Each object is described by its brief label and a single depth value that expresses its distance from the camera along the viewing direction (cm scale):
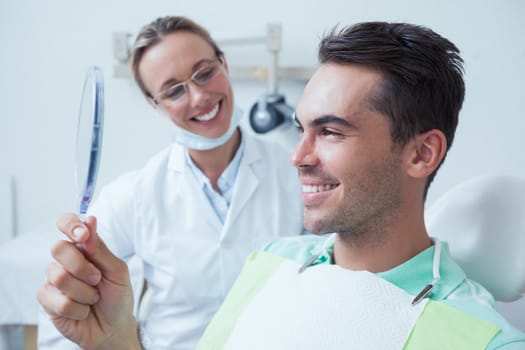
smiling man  95
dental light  210
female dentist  148
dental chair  110
